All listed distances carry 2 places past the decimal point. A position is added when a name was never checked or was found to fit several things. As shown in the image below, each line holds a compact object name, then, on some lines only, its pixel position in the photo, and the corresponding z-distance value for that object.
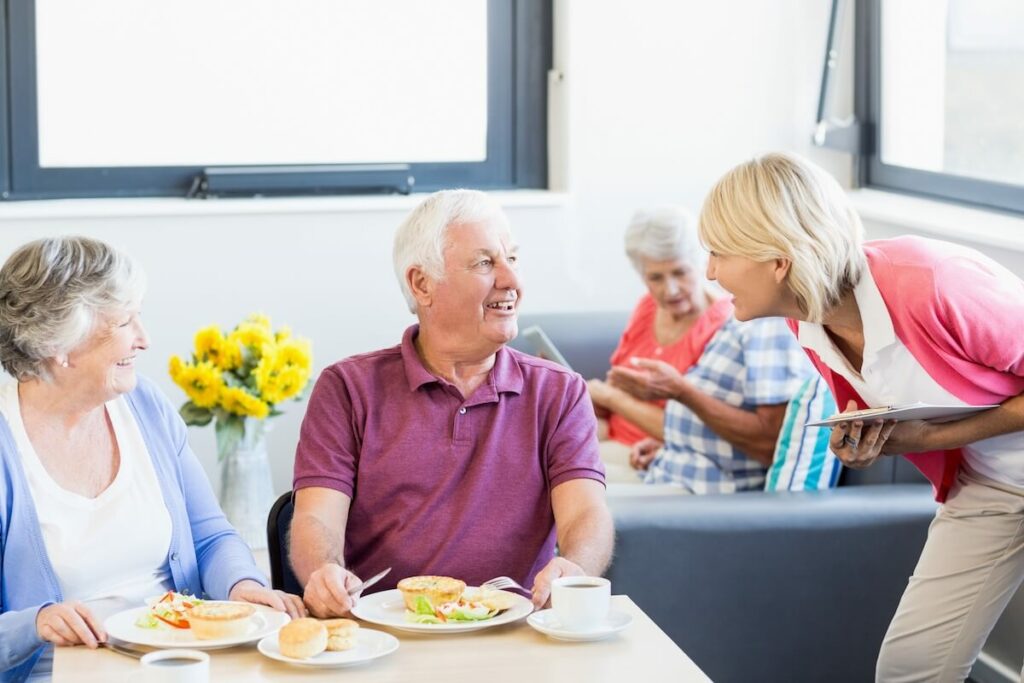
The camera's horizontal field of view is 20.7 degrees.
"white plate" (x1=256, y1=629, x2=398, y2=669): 3.66
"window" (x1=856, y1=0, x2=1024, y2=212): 5.73
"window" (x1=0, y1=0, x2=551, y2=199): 6.36
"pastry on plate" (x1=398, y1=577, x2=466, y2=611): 3.83
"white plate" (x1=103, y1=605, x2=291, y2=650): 3.71
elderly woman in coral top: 5.59
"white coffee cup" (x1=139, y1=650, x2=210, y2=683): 3.45
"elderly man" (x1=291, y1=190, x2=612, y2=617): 4.20
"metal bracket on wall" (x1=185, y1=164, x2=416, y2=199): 6.53
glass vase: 5.62
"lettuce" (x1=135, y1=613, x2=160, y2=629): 3.77
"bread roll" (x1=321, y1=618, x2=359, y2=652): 3.70
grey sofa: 4.91
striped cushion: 5.05
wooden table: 3.64
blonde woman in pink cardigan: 4.23
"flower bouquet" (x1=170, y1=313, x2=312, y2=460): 5.43
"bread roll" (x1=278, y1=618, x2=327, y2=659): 3.66
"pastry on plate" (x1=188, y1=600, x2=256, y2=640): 3.72
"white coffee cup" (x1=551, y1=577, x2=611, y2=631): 3.73
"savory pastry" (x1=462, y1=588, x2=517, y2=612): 3.83
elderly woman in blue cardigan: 3.99
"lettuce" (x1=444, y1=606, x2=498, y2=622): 3.80
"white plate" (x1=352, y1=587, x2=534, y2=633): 3.77
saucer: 3.73
